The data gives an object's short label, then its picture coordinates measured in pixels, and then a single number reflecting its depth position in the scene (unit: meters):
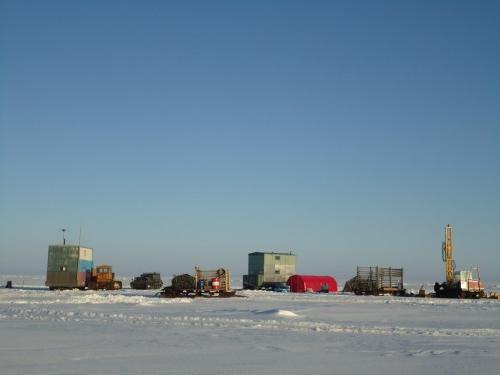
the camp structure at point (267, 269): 59.72
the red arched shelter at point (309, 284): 52.73
